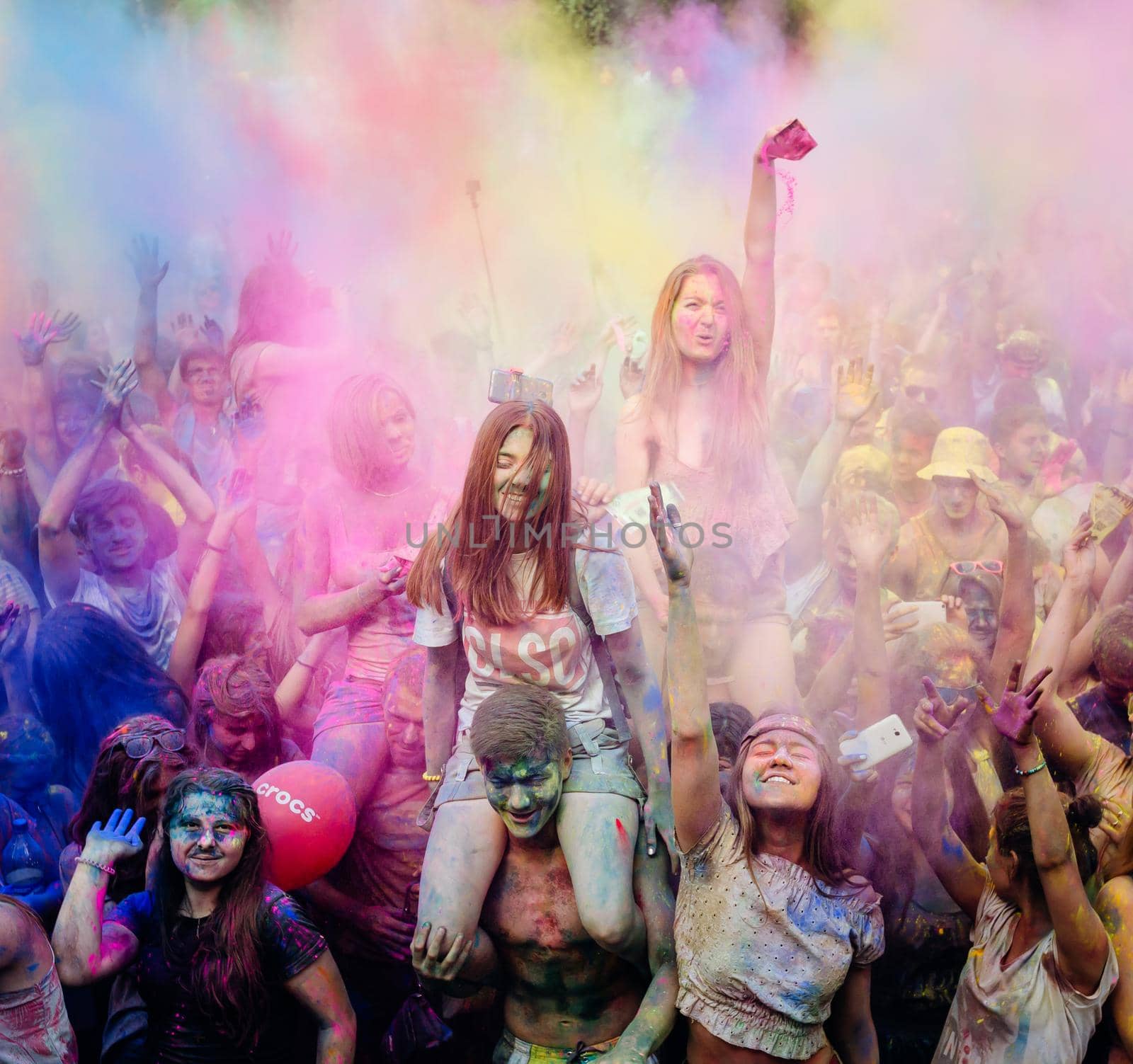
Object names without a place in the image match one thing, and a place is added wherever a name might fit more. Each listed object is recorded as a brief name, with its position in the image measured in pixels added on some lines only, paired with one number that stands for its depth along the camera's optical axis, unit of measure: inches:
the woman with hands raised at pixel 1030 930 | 140.7
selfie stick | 198.7
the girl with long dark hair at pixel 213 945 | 145.6
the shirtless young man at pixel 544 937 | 144.2
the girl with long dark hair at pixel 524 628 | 150.2
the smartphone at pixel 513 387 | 178.2
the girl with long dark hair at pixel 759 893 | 137.3
